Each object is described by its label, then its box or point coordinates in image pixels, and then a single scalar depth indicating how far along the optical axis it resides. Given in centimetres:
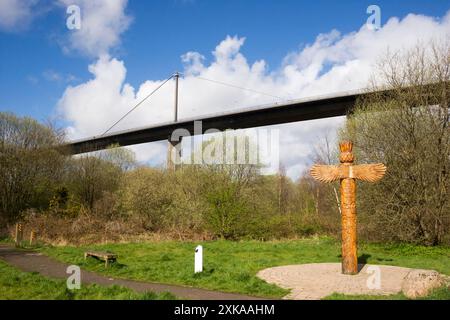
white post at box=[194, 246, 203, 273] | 1038
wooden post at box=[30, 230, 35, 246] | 1900
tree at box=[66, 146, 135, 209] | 3178
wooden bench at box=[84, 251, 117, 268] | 1199
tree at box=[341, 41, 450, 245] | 1688
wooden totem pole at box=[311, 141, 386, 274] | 1041
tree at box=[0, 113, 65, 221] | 2925
